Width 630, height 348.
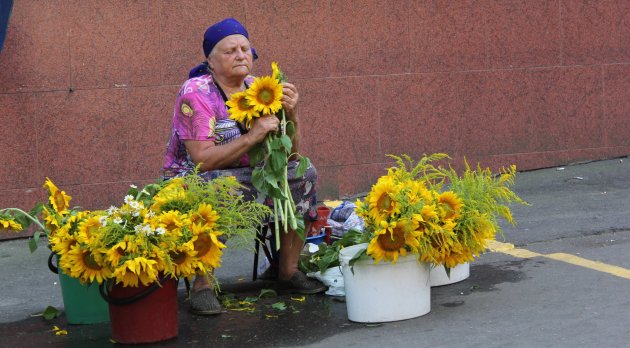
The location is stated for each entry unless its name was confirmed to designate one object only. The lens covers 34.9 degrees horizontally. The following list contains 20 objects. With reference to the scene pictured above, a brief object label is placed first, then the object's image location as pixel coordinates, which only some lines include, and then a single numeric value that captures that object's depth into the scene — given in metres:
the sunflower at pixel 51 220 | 4.74
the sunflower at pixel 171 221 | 4.39
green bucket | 4.95
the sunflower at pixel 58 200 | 4.84
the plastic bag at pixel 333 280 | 5.27
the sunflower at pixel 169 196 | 4.53
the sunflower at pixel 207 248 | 4.48
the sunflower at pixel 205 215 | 4.51
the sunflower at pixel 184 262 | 4.43
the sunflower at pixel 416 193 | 4.55
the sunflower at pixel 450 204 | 4.63
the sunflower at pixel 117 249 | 4.27
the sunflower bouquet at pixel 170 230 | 4.30
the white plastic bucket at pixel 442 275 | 5.26
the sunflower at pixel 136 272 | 4.25
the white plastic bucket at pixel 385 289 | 4.57
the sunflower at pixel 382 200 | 4.54
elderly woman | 5.12
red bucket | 4.49
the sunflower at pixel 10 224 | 4.80
